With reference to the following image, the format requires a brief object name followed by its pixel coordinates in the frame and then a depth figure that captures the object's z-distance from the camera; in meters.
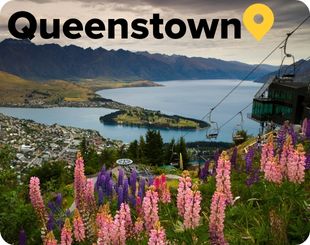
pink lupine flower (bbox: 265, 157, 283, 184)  3.32
